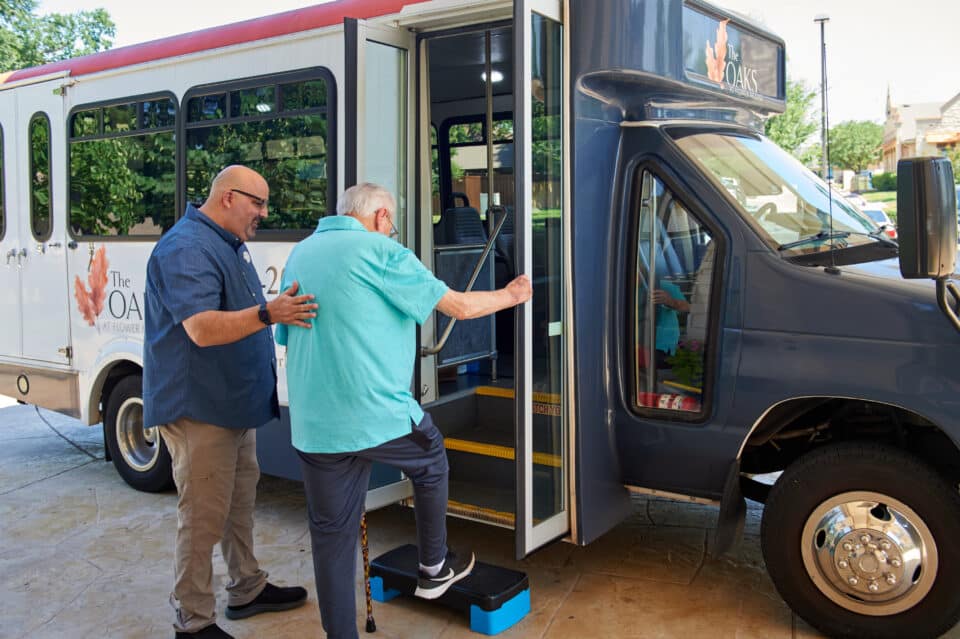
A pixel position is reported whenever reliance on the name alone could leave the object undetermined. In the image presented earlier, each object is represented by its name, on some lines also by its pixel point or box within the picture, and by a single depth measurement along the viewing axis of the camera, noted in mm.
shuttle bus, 3746
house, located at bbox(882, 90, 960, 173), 45688
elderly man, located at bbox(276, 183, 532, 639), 3248
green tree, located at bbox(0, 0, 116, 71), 26094
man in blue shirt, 3754
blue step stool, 3996
